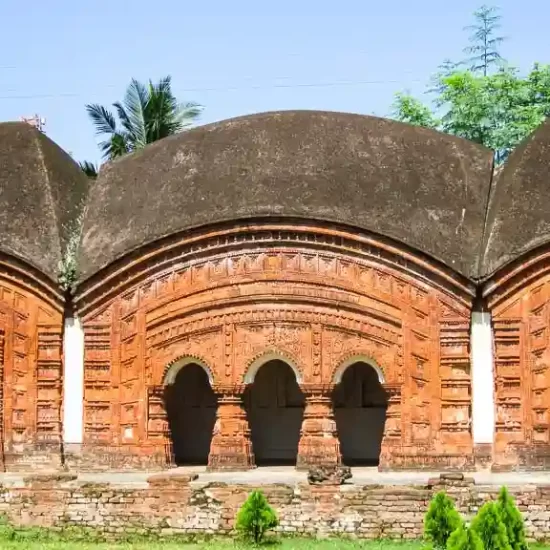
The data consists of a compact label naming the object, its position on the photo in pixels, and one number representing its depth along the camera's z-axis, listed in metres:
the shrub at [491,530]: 9.74
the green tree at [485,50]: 26.30
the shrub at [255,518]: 11.42
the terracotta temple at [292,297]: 14.65
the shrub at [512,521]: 10.15
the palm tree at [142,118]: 23.75
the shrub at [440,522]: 10.80
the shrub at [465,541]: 8.93
